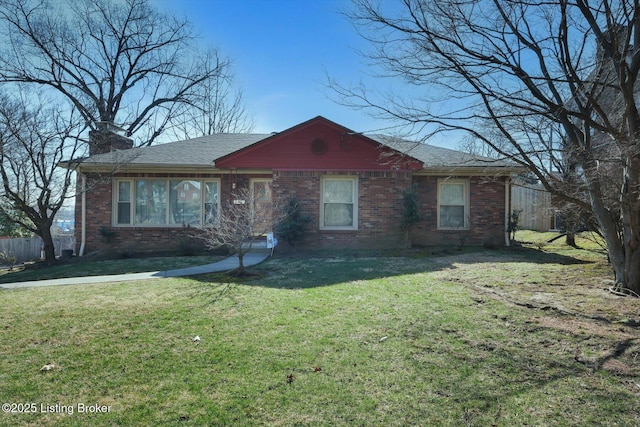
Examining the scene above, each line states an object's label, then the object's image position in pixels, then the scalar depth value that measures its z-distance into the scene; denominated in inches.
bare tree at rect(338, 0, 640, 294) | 196.7
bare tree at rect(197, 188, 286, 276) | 278.2
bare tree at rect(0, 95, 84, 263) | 404.7
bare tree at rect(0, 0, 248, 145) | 794.2
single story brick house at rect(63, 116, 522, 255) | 448.1
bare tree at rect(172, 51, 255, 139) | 1043.3
